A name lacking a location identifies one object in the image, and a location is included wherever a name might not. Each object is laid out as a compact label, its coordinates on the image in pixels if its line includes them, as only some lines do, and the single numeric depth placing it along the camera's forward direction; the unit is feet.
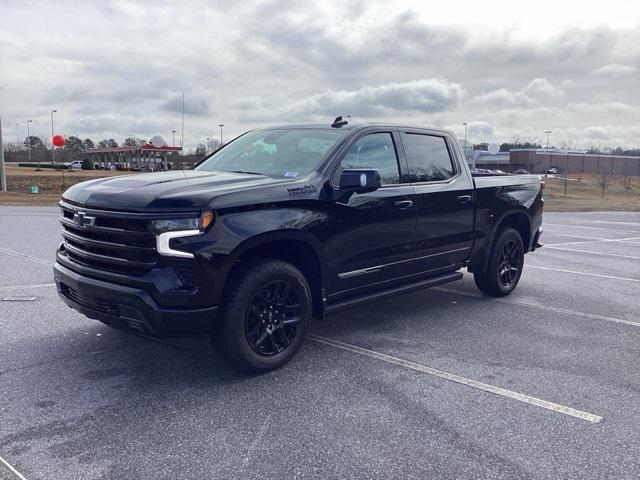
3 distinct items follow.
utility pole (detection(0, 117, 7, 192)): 95.93
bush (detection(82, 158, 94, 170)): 213.05
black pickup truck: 12.76
